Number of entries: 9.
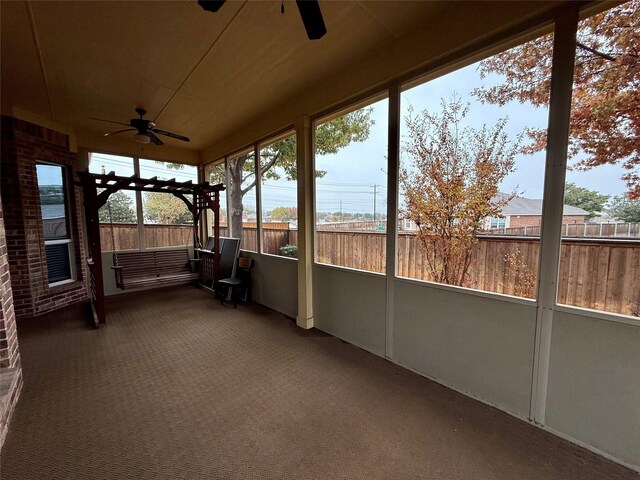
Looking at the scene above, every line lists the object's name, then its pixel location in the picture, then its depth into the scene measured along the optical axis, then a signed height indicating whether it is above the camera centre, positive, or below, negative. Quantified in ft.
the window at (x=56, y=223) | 13.12 -0.13
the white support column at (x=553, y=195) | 5.09 +0.48
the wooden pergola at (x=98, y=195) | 10.98 +1.04
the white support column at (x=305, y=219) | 10.18 +0.02
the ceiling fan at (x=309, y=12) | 4.03 +3.27
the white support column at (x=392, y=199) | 7.75 +0.61
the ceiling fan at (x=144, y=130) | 10.93 +3.77
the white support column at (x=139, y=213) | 16.53 +0.44
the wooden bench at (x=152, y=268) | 14.82 -2.98
